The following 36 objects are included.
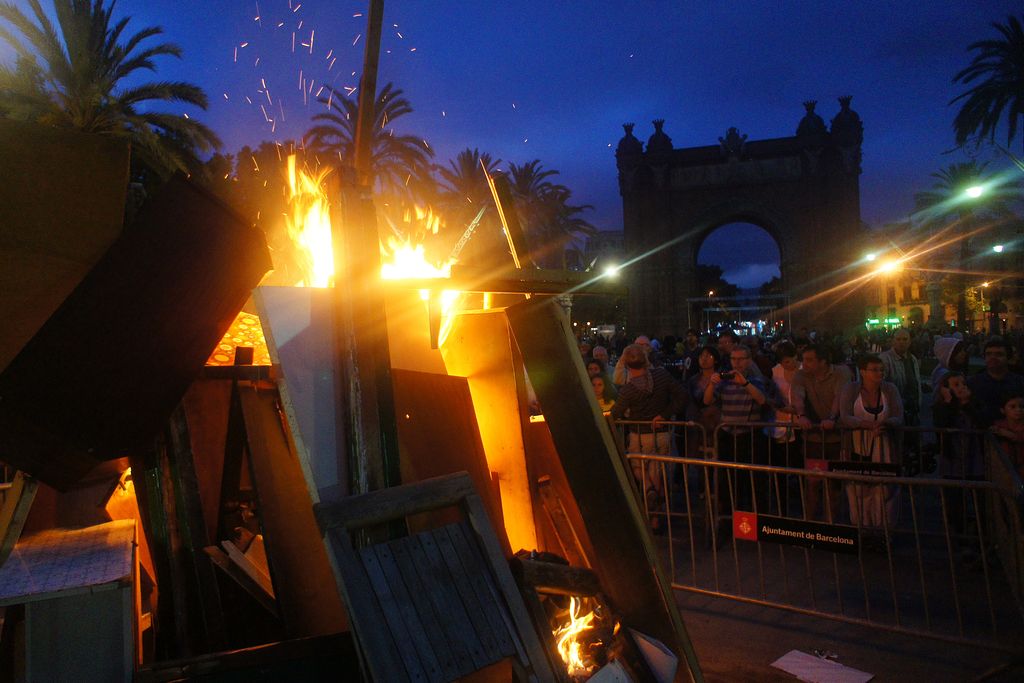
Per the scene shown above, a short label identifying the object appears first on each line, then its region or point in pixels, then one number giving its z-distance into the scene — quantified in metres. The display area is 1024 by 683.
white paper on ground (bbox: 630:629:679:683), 3.73
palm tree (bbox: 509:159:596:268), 26.61
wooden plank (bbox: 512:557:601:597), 3.52
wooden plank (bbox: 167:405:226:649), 3.66
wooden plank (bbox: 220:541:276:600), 3.89
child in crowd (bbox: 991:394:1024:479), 5.70
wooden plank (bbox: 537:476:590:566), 4.64
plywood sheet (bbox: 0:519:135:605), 2.90
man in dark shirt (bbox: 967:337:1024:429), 6.19
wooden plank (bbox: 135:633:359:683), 2.99
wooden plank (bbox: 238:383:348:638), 3.75
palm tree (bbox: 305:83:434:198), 18.81
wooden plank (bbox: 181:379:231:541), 4.06
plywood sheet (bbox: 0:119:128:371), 3.24
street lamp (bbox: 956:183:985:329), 30.75
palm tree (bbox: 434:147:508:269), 23.97
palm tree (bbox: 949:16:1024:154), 21.55
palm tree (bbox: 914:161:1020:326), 29.89
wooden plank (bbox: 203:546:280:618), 3.84
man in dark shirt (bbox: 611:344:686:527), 7.15
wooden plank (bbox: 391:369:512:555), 3.98
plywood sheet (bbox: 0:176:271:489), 3.18
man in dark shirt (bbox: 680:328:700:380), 9.98
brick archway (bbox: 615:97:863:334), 35.50
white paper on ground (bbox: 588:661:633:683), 3.51
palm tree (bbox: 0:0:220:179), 14.37
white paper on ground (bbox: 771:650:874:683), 4.07
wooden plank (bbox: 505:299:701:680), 3.96
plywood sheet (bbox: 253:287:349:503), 3.42
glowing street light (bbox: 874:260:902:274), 28.69
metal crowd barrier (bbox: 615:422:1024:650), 4.71
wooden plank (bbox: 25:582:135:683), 2.89
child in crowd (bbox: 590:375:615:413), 8.02
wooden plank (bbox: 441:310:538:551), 4.88
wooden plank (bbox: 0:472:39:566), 3.34
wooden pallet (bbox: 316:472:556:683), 2.91
